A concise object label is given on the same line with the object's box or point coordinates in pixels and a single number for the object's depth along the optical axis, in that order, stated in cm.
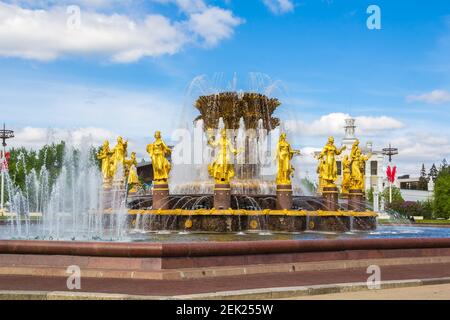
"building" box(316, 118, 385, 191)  10576
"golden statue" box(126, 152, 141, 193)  2747
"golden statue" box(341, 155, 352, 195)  2742
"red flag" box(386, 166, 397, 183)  7294
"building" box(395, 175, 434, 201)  10940
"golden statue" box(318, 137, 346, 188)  2450
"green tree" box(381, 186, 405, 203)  8881
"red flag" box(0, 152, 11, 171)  5229
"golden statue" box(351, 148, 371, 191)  2703
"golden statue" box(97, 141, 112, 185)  2683
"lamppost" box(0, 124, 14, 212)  7056
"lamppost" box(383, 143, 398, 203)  10038
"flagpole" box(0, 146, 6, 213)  5241
